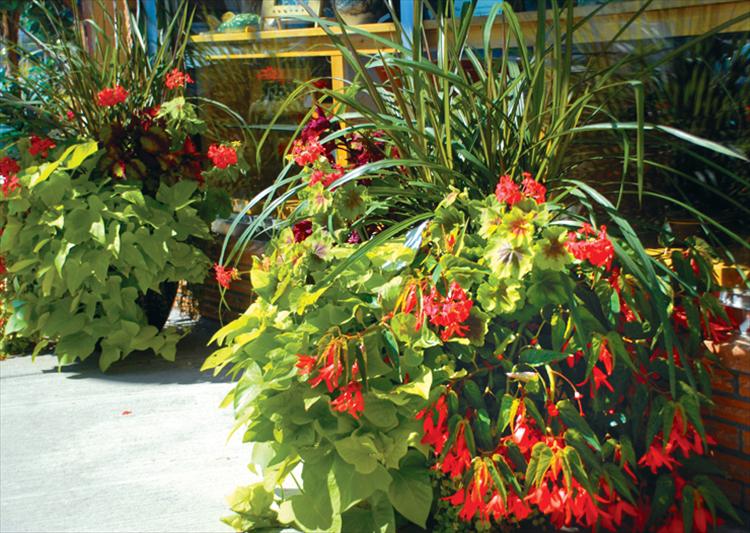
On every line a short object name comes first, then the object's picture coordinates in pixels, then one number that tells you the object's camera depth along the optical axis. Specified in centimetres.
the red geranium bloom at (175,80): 433
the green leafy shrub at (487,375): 237
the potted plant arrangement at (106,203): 416
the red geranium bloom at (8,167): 423
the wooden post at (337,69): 473
